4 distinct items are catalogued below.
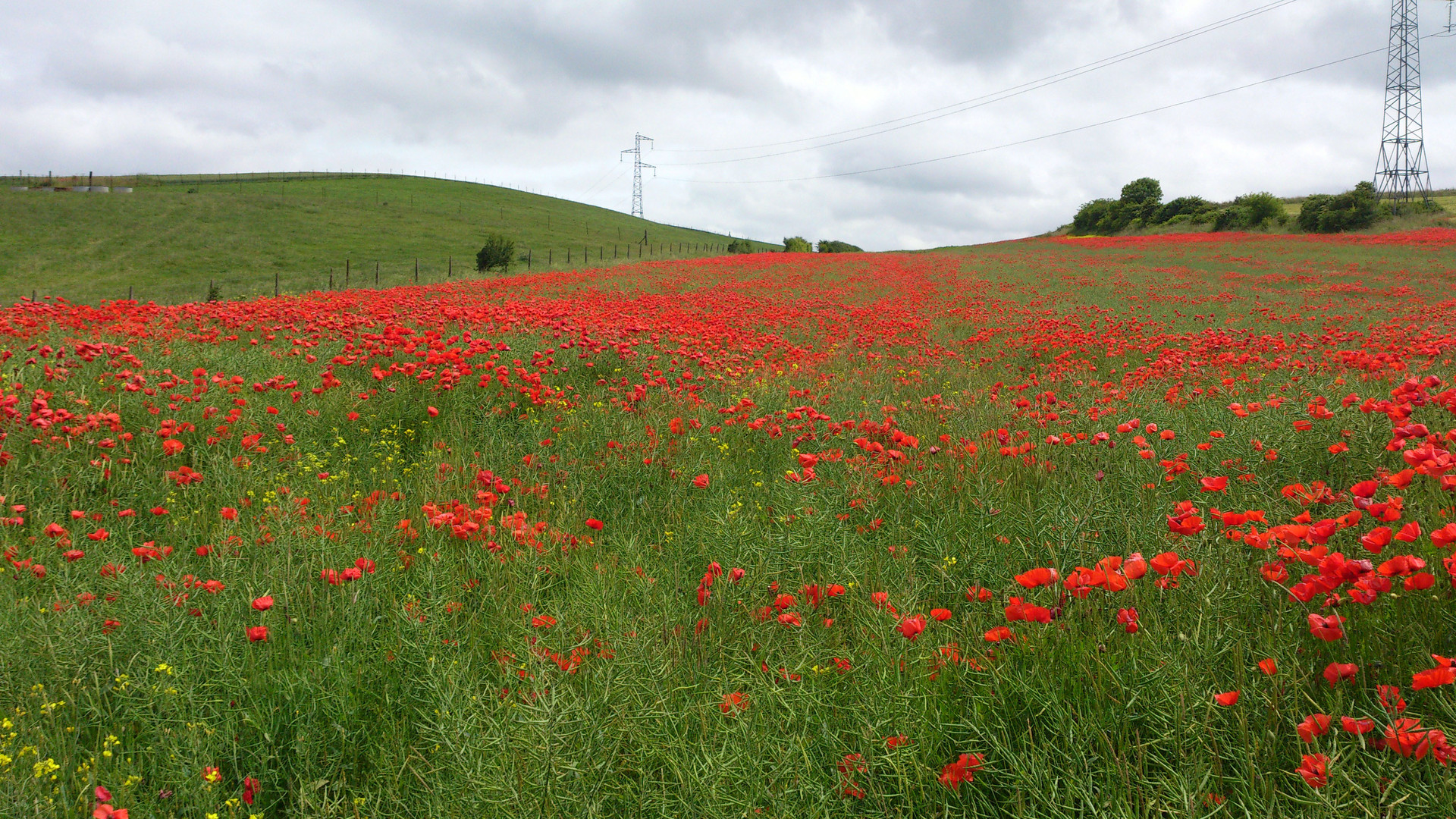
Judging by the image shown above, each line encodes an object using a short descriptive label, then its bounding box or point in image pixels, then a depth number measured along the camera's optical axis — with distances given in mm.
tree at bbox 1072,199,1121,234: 55031
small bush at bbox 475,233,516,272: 28625
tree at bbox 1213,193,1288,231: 42594
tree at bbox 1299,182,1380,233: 38344
